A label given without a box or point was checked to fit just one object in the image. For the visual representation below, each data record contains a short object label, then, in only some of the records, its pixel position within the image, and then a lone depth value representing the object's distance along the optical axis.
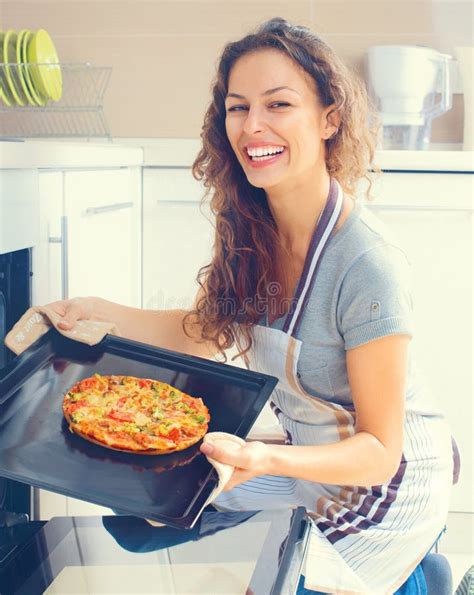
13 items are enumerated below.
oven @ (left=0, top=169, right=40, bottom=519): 1.29
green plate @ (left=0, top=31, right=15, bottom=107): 2.41
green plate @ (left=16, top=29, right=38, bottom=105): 2.39
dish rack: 2.88
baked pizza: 1.16
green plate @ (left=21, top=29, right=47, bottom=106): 2.42
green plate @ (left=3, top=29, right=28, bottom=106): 2.38
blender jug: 2.58
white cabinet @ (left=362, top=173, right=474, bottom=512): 2.17
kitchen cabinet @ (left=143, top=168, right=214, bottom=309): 2.28
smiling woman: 1.28
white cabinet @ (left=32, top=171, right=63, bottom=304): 1.44
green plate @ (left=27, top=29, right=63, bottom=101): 2.44
